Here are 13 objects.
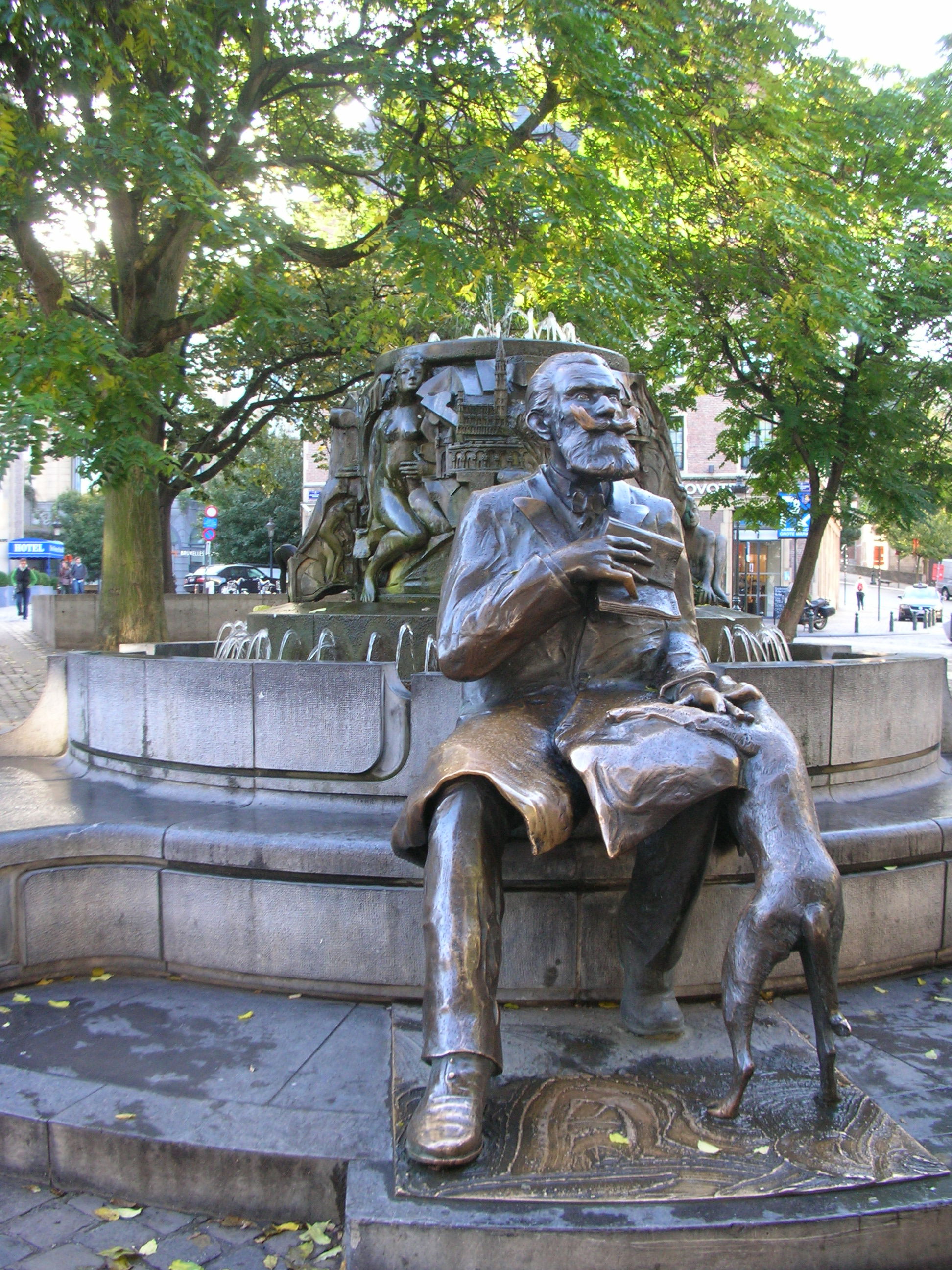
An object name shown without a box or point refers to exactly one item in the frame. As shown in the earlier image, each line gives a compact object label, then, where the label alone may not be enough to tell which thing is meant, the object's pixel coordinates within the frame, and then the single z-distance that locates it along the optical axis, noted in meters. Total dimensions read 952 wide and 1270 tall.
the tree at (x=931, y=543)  62.53
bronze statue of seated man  2.66
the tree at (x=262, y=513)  45.38
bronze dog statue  2.60
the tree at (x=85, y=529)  56.00
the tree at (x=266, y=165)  9.24
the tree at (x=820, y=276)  13.11
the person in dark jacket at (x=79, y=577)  38.17
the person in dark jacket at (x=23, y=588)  37.94
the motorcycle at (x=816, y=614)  32.78
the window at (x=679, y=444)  37.31
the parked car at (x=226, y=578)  36.28
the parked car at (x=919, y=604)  38.75
